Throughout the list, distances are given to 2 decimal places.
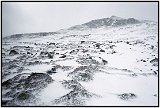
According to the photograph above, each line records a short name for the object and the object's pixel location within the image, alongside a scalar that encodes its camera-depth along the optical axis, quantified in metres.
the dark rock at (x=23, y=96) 11.52
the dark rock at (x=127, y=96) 12.37
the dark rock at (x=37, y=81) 13.05
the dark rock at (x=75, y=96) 11.36
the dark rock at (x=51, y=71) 15.70
